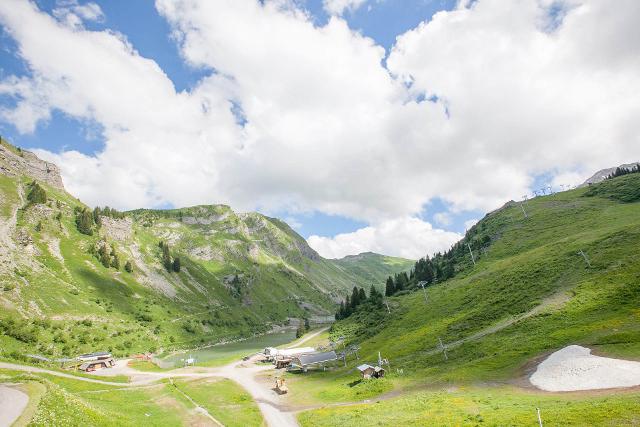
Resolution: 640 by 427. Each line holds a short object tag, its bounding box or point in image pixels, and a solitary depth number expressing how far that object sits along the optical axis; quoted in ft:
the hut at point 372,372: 225.56
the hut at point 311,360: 299.19
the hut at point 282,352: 354.74
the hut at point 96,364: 276.62
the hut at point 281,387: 226.38
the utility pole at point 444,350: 222.77
